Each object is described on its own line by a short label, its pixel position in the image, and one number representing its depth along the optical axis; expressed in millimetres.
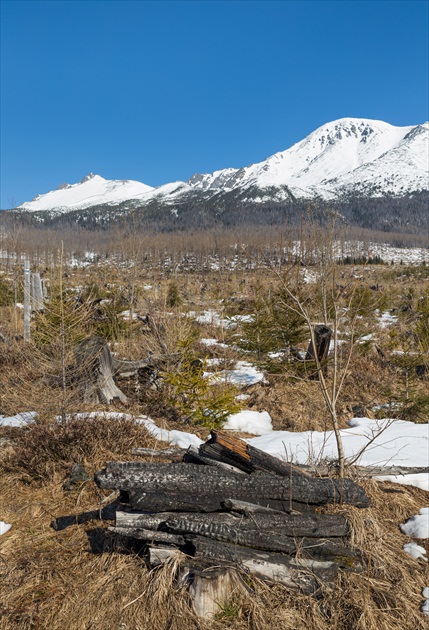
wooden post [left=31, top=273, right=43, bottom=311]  12236
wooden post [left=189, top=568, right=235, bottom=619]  2514
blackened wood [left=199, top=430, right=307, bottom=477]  3291
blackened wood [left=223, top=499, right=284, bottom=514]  2887
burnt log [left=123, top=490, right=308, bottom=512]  2918
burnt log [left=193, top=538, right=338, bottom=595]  2682
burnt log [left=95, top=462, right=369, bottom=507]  2984
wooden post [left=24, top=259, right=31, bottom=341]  9492
